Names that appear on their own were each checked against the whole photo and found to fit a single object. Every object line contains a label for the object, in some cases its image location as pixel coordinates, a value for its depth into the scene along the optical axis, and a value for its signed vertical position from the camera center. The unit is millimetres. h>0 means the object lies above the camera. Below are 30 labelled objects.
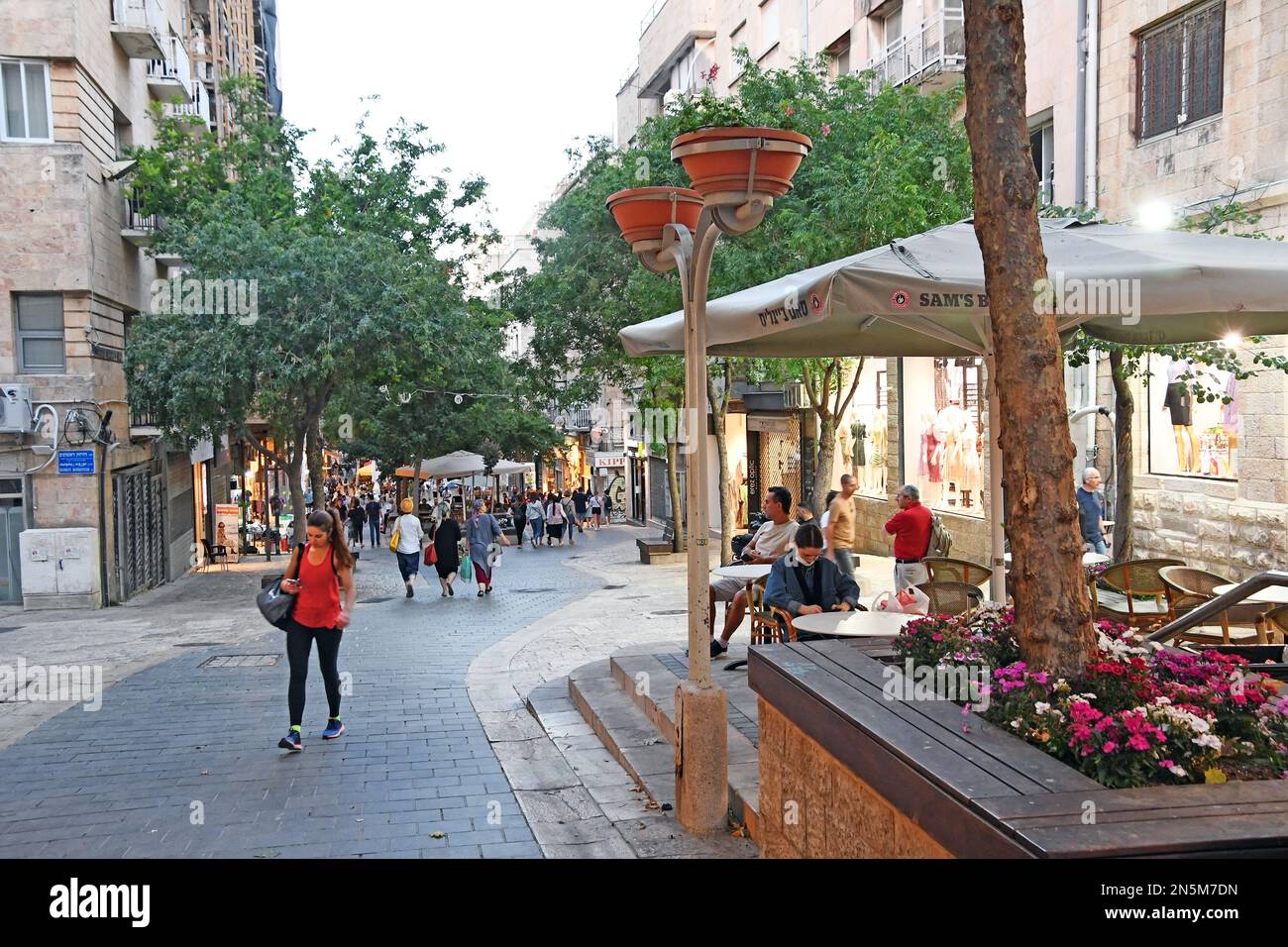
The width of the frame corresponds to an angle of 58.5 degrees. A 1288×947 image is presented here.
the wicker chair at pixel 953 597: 7367 -1105
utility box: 18719 -2059
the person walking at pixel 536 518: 33469 -2474
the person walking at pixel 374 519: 36344 -2605
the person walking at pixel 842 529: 11195 -992
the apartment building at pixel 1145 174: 12664 +3066
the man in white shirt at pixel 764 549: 9219 -1014
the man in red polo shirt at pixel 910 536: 10273 -983
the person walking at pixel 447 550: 18406 -1850
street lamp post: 5402 +656
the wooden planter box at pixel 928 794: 2757 -999
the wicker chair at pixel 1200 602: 6566 -1168
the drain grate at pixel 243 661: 11773 -2308
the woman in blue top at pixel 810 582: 7668 -1033
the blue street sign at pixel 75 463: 19016 -335
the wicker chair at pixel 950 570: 8625 -1085
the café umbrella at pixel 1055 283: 5684 +714
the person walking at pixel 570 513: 33531 -2514
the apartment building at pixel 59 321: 18766 +2057
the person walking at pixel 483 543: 18531 -1774
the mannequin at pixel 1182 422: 14023 -5
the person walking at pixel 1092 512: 13219 -1029
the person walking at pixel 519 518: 34841 -2552
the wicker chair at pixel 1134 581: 8125 -1140
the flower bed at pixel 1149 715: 3305 -915
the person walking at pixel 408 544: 18641 -1752
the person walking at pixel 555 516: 32938 -2393
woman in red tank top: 7910 -1123
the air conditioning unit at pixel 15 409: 18406 +547
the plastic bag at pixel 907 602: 7054 -1106
